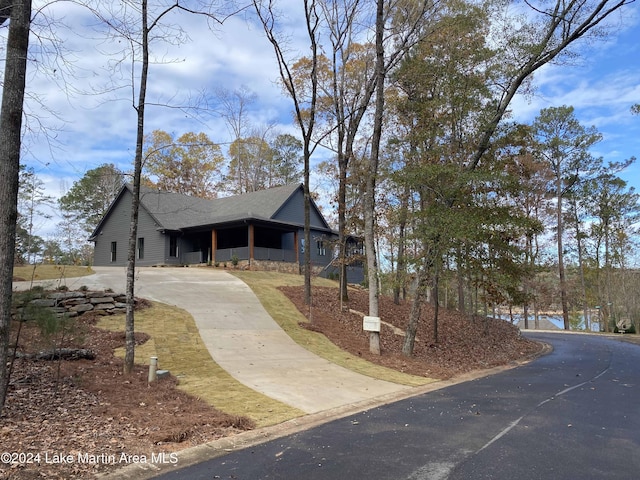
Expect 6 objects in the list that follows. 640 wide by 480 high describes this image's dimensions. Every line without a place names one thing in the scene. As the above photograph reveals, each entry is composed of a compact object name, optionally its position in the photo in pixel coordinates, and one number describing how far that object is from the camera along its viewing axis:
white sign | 12.44
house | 27.19
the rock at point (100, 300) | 12.96
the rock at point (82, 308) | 12.40
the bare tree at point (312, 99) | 16.28
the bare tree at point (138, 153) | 8.44
